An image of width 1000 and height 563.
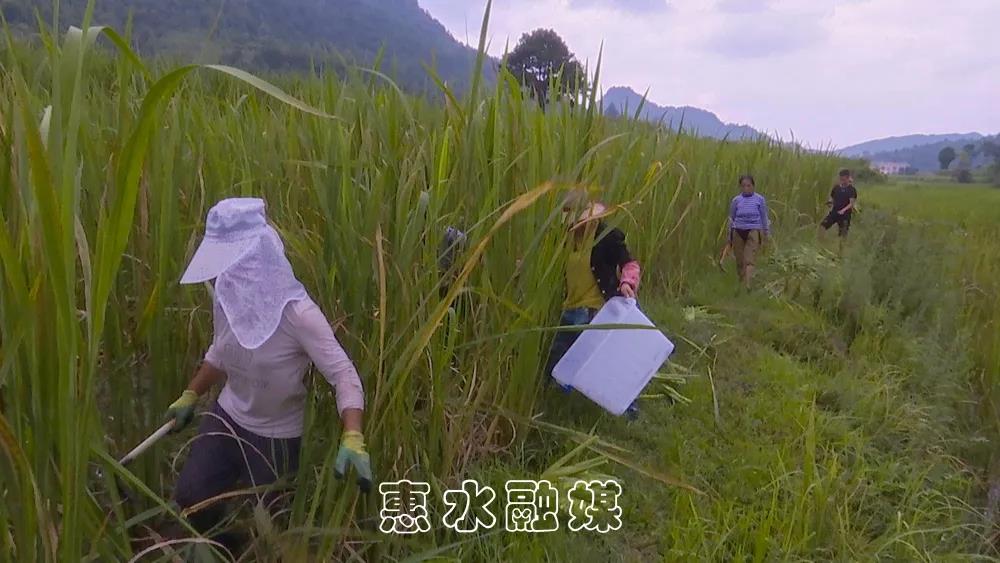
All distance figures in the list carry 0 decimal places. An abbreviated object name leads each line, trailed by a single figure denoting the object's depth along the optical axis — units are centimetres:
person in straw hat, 264
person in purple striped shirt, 514
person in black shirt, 698
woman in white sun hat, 139
